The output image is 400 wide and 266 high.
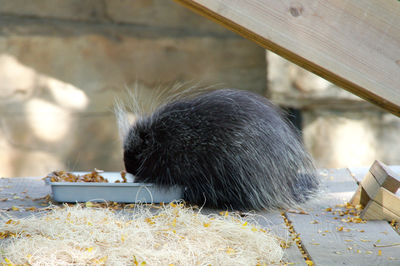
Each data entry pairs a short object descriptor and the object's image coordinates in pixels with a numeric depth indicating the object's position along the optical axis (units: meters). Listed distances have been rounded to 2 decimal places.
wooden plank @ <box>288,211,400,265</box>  3.93
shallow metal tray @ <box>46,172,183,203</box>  4.27
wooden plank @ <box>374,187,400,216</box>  4.16
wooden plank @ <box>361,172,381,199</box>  4.19
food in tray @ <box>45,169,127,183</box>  4.31
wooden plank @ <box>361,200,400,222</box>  4.16
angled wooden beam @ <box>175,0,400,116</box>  3.78
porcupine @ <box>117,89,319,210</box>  4.25
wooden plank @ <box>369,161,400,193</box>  4.17
